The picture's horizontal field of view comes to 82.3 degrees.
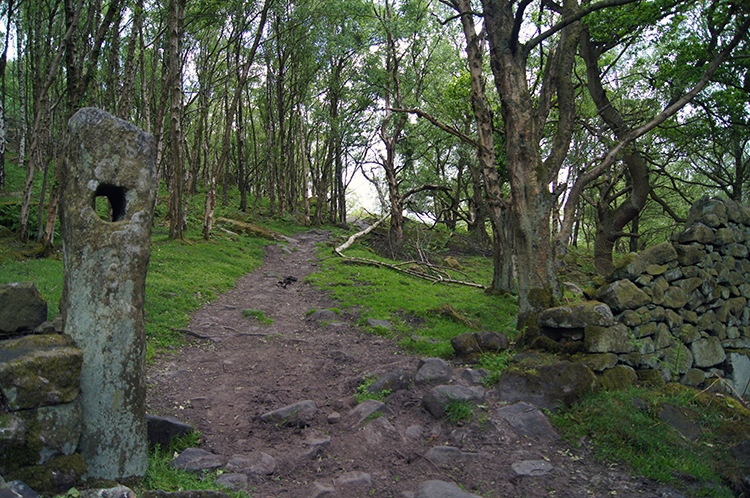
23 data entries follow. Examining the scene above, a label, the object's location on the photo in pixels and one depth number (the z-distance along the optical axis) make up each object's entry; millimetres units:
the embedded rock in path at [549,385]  5828
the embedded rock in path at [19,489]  2574
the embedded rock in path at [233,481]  4066
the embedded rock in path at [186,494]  3367
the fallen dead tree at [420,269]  15992
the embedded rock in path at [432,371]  6633
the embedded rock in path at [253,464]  4438
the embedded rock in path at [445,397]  5848
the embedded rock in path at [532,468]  4590
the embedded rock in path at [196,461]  4254
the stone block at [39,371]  3211
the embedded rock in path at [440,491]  4047
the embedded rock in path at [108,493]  3146
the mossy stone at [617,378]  5953
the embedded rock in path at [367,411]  5650
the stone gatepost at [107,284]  3752
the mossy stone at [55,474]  3084
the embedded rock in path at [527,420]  5391
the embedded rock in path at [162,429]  4539
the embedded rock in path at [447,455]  4867
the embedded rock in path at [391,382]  6410
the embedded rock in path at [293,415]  5516
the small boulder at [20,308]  4090
